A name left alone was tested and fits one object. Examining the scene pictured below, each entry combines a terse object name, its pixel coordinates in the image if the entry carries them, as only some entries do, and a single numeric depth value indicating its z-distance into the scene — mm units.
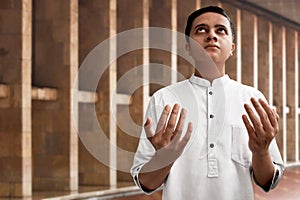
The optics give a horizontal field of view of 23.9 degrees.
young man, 2305
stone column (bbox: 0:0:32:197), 11031
